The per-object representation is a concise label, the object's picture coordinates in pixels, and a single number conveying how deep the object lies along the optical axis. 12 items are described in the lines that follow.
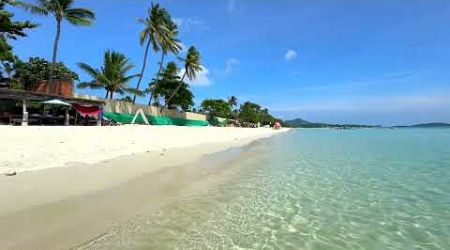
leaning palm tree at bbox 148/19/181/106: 44.00
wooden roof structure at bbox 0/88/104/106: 22.92
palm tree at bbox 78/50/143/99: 39.79
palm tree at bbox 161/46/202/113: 53.66
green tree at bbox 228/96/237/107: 119.65
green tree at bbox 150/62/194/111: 57.69
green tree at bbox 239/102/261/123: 117.44
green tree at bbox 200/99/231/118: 86.06
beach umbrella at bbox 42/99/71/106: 25.31
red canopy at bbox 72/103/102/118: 29.29
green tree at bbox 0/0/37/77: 23.73
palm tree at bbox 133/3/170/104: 42.84
